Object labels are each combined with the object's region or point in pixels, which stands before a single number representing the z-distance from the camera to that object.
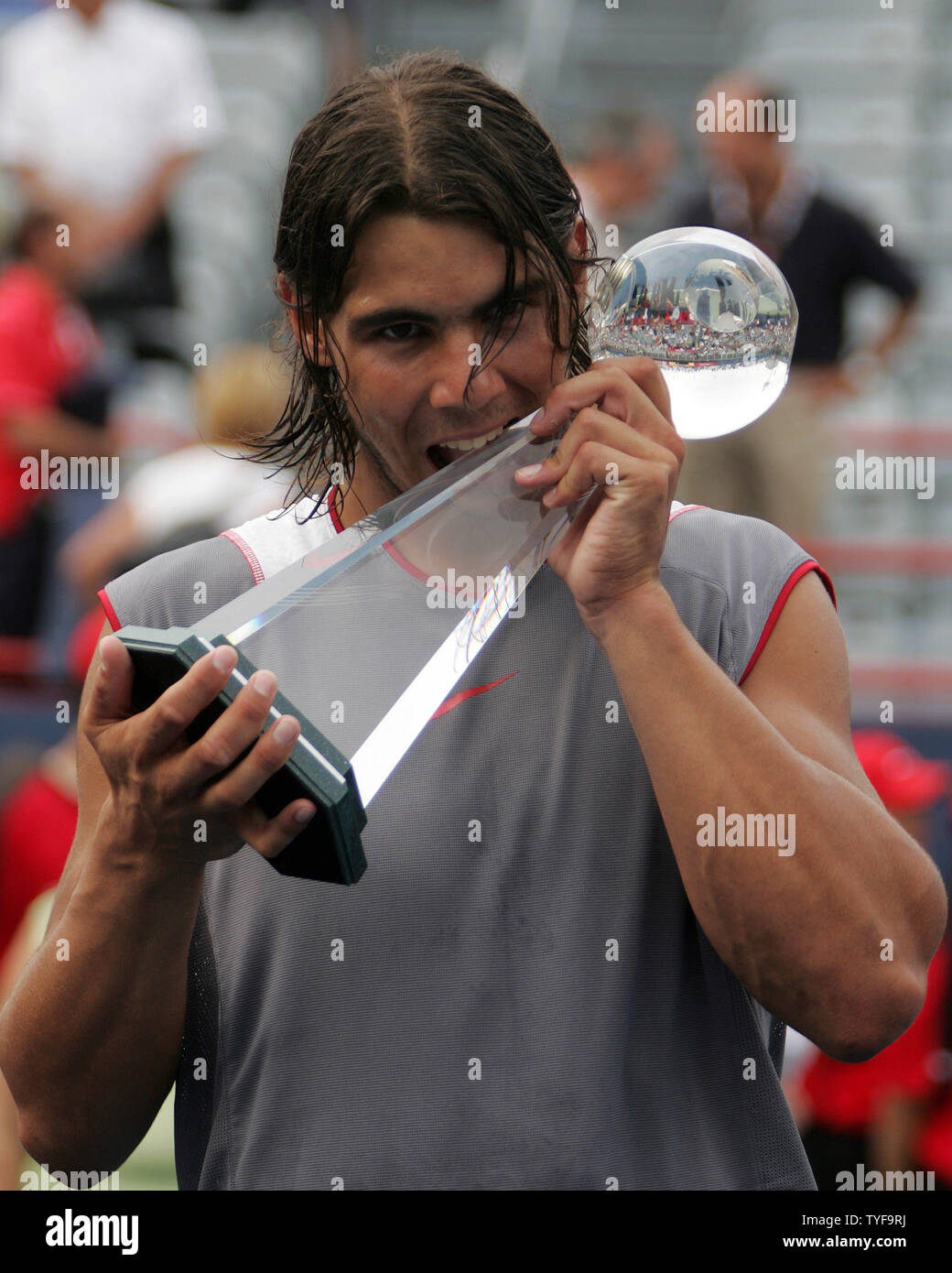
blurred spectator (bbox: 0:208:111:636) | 4.61
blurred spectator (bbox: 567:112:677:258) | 5.00
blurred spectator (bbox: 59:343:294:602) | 3.54
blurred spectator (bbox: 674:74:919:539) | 4.57
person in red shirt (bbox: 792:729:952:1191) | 3.52
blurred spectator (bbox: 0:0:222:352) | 5.14
